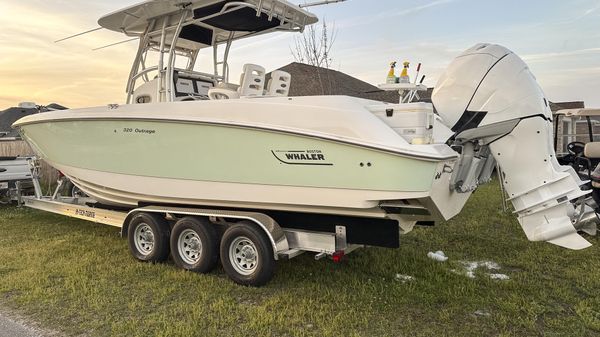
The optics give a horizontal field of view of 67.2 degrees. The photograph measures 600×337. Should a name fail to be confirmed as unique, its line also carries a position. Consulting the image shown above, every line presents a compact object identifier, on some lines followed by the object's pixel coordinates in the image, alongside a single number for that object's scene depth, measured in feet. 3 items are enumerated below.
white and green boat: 11.28
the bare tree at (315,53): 53.42
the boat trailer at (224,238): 13.02
